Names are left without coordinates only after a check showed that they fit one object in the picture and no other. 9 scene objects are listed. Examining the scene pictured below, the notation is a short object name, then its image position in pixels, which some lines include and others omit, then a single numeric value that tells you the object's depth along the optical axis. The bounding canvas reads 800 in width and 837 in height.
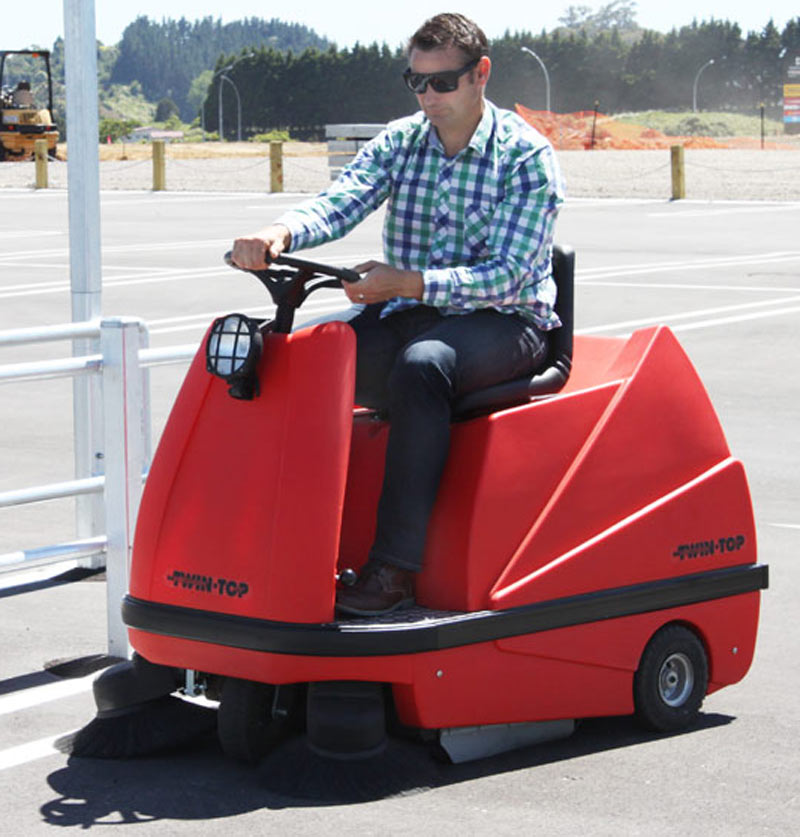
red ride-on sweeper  4.22
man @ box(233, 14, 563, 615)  4.35
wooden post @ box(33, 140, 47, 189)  39.62
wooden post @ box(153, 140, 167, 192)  39.50
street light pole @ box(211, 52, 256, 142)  153.75
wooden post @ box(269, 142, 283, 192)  37.97
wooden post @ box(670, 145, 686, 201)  34.22
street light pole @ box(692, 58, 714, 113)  164.18
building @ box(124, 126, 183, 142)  142.71
